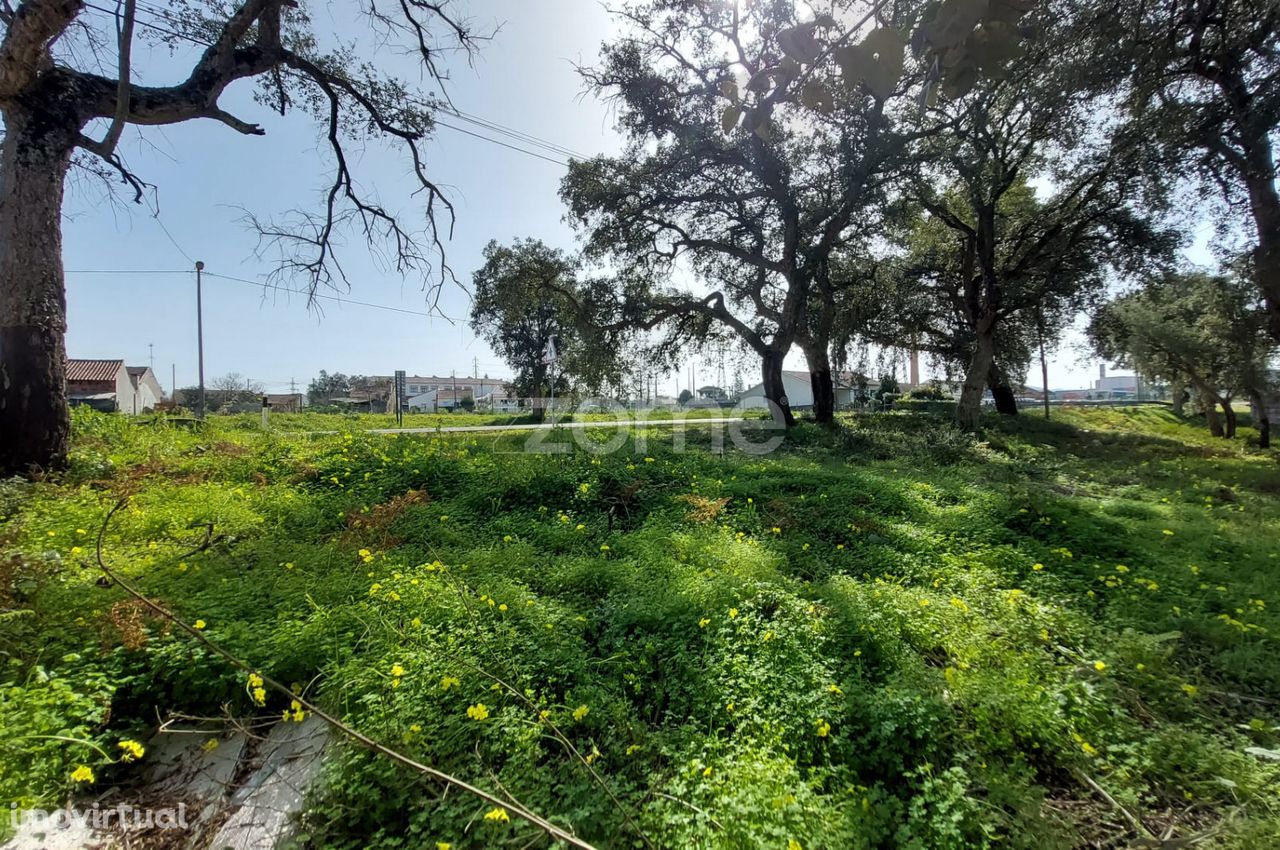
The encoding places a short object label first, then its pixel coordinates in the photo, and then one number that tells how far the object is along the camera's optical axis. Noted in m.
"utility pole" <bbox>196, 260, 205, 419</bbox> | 17.79
